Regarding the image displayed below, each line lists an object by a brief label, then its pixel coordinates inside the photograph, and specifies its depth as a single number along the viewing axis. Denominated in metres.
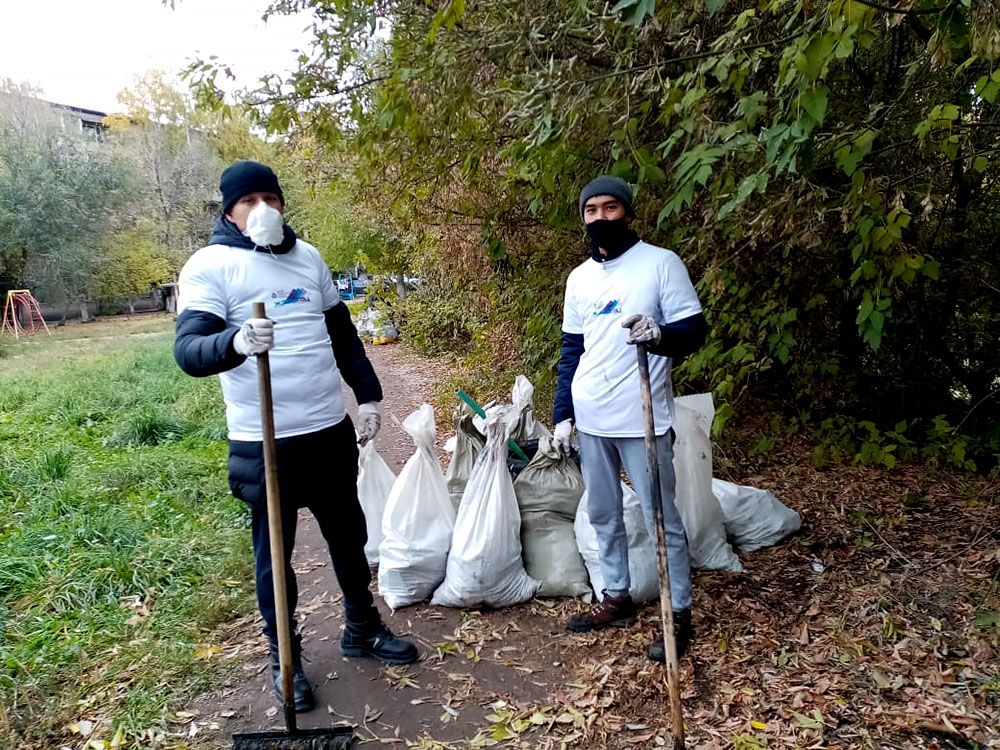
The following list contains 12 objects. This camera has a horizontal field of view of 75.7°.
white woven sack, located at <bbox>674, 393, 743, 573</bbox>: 3.06
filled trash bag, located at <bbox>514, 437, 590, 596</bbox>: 3.15
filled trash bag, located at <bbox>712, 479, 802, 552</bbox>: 3.43
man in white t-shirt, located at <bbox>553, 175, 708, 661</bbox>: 2.42
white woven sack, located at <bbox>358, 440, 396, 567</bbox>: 3.37
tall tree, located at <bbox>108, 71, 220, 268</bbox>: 27.89
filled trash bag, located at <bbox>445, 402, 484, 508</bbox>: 3.32
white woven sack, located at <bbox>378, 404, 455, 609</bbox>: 3.07
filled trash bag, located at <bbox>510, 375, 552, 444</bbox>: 3.50
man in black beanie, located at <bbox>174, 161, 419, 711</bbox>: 2.17
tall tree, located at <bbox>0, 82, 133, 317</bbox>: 21.05
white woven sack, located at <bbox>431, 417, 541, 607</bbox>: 2.96
